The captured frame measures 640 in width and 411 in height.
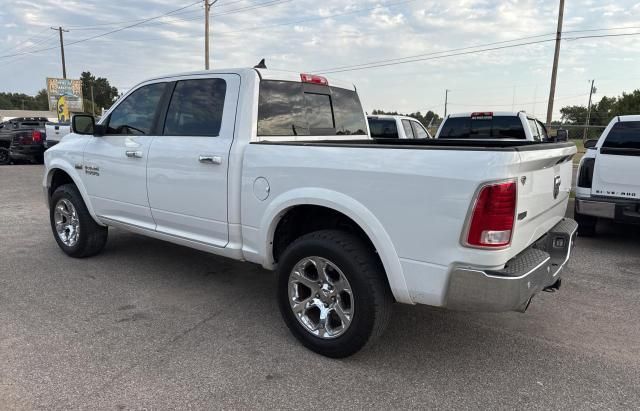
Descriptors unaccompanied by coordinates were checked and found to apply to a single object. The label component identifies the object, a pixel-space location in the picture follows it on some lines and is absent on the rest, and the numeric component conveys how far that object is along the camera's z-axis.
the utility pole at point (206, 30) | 25.61
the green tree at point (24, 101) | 126.31
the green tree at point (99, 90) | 109.12
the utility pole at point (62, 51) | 44.60
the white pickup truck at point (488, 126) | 8.94
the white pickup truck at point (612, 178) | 5.63
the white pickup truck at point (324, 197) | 2.58
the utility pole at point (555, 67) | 18.27
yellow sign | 41.59
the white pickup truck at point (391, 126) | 10.50
